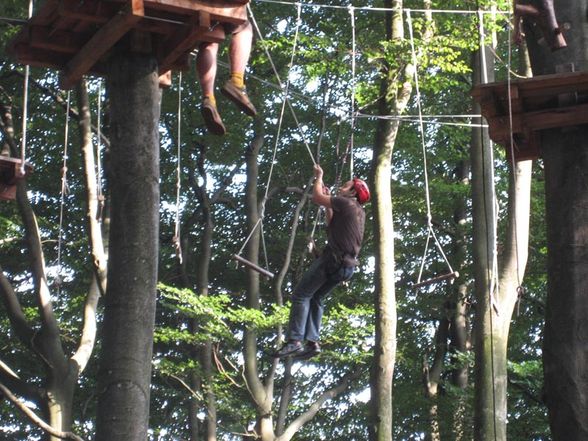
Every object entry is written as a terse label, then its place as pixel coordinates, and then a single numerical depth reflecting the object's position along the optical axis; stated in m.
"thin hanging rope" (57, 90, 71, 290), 17.95
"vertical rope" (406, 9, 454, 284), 17.22
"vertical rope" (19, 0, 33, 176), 12.13
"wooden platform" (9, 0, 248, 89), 8.98
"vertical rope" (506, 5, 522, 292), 9.80
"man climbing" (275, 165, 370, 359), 12.31
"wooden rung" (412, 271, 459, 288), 14.79
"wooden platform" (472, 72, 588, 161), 9.65
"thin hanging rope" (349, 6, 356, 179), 18.23
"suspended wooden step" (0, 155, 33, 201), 14.71
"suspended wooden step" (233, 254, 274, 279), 13.47
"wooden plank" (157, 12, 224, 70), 9.21
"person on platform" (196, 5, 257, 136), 9.97
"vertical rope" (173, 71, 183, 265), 13.72
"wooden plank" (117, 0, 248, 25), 8.94
